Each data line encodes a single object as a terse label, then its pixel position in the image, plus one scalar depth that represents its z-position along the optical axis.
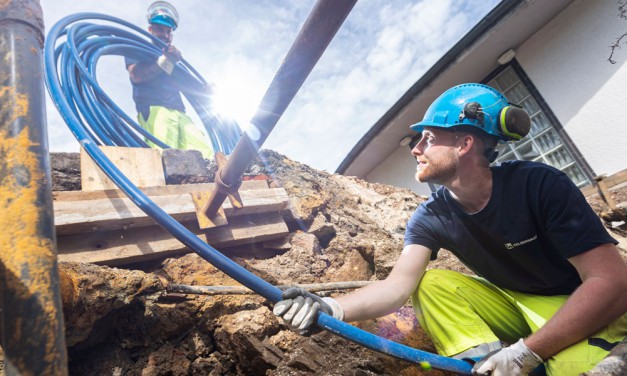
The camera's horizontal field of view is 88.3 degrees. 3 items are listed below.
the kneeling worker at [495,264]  1.41
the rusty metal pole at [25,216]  0.65
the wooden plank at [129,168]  2.45
